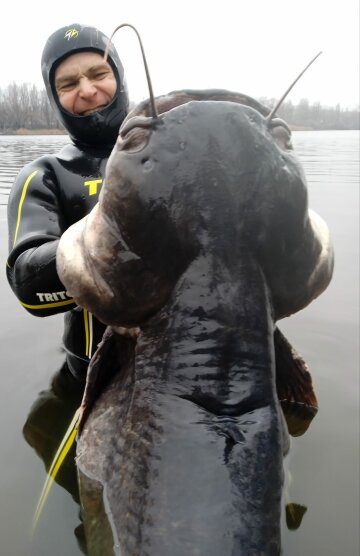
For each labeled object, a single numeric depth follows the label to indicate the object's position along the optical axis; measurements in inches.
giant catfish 16.2
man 30.5
